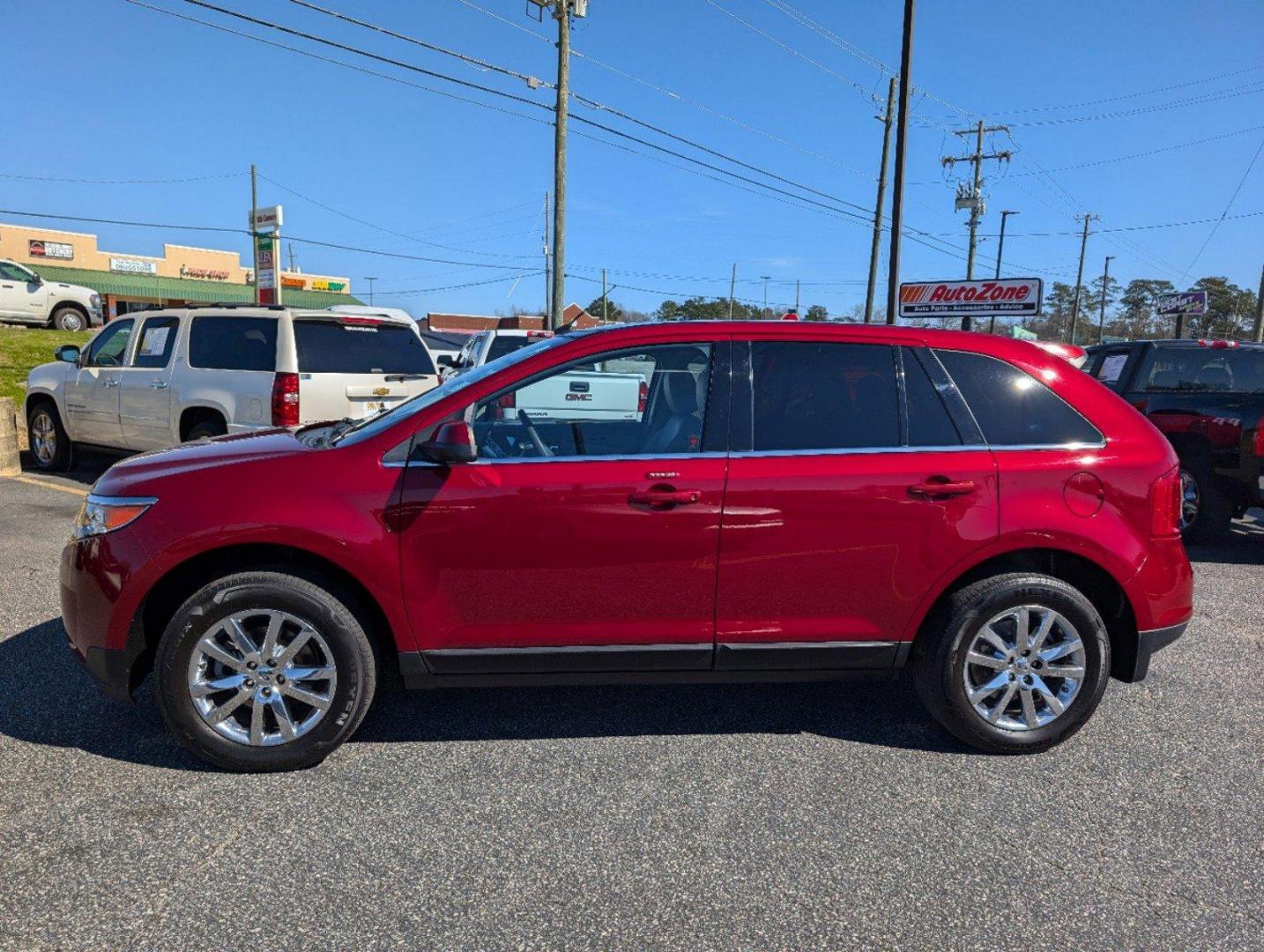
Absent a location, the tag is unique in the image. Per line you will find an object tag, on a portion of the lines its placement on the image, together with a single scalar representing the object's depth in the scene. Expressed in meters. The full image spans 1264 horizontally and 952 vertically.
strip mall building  52.59
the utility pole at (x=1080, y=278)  60.71
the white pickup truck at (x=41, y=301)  21.80
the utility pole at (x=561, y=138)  19.72
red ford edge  3.32
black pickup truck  7.38
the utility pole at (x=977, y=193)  44.69
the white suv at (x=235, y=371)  7.77
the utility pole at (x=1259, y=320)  27.02
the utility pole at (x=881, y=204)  26.61
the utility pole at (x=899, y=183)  17.67
